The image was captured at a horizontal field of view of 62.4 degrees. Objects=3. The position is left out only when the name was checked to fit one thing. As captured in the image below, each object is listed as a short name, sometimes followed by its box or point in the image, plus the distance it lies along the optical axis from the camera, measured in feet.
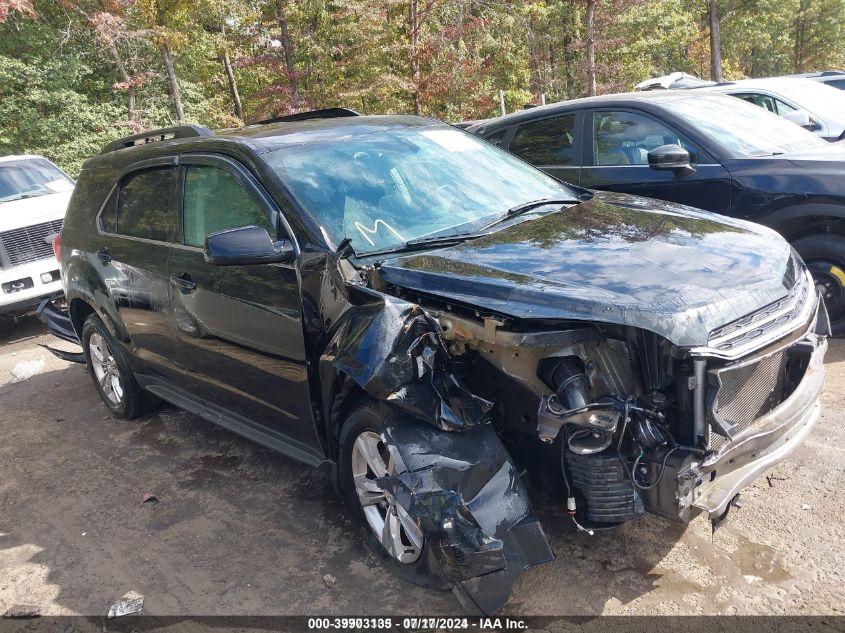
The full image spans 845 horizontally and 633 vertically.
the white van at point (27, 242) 27.22
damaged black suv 8.27
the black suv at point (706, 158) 16.51
